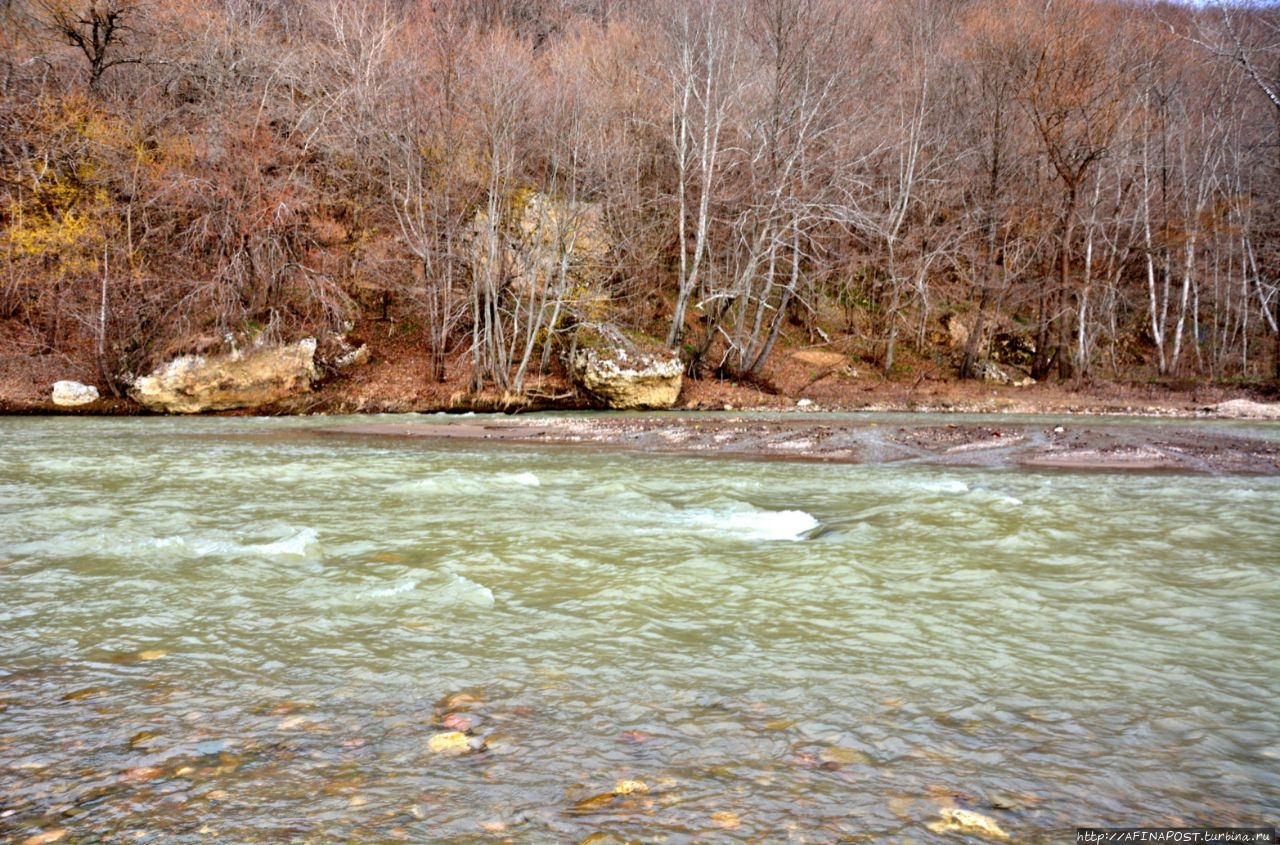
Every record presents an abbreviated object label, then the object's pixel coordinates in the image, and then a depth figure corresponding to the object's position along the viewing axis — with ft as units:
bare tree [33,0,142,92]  89.51
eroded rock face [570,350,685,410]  80.23
